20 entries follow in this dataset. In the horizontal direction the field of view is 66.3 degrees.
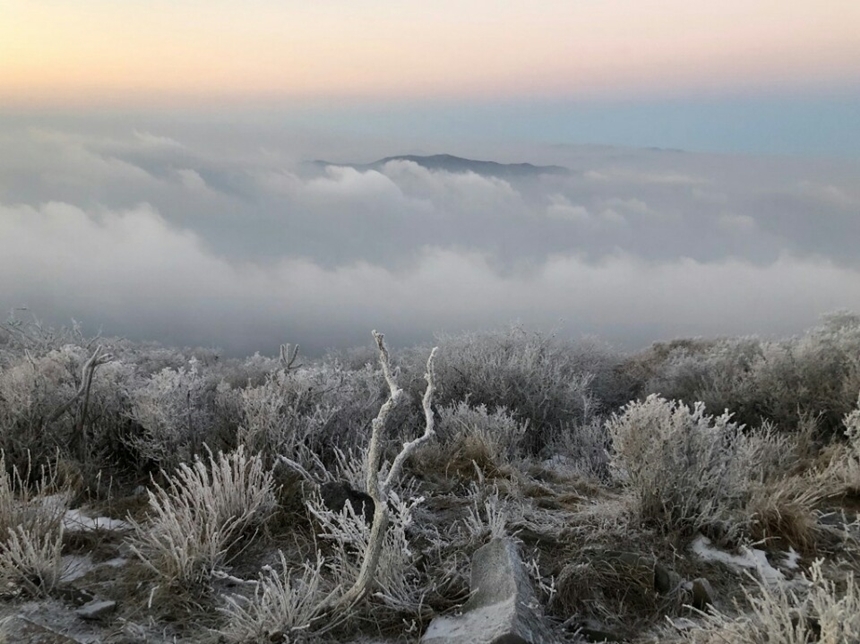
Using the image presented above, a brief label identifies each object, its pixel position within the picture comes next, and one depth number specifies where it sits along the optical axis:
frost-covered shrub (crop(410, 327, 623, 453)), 9.43
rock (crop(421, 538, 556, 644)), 2.88
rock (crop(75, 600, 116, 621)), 3.39
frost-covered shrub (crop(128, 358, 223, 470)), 5.55
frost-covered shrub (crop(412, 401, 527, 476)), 5.66
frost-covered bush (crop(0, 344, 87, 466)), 5.56
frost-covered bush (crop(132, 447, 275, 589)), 3.62
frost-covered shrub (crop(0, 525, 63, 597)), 3.44
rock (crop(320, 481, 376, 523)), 4.42
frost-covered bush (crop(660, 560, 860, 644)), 2.24
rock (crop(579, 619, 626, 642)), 3.29
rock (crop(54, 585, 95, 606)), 3.51
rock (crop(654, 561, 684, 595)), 3.66
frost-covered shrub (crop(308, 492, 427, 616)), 3.38
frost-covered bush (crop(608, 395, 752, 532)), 4.27
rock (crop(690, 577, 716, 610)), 3.59
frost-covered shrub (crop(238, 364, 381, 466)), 5.38
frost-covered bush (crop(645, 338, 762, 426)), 9.66
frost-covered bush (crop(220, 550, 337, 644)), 3.06
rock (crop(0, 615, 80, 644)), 2.92
